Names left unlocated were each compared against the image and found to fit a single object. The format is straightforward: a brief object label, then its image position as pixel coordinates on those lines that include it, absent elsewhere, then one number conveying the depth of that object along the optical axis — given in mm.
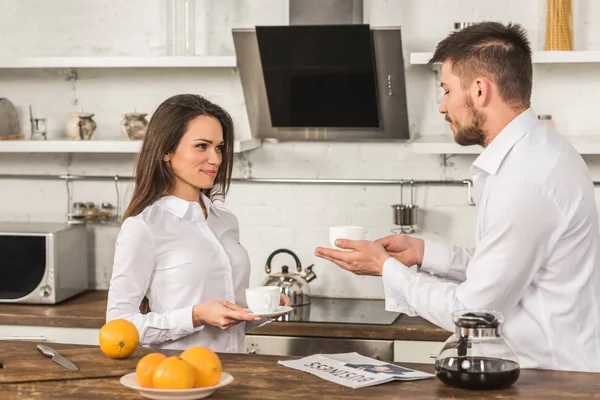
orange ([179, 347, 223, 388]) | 1962
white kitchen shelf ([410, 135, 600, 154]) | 3904
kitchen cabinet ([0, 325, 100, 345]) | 3859
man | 2188
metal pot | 4129
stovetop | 3766
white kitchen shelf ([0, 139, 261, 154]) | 4105
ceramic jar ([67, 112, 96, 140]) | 4277
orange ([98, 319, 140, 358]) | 2291
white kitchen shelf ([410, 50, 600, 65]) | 3801
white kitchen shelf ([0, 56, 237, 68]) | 4055
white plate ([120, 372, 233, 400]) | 1919
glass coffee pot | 1963
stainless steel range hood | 3984
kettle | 4004
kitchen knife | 2243
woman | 2621
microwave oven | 4082
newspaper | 2117
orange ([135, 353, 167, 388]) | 1960
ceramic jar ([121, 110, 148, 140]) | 4195
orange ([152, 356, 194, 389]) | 1923
